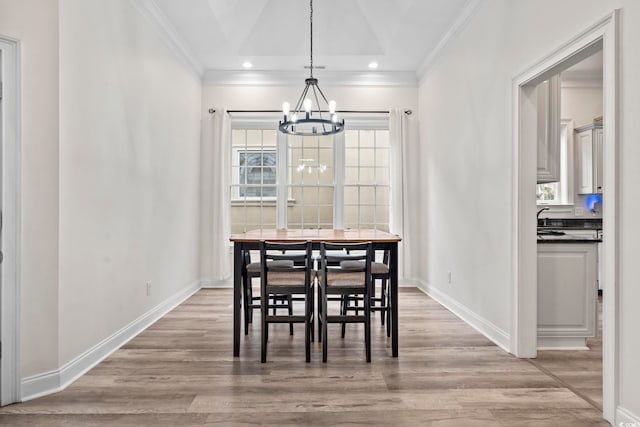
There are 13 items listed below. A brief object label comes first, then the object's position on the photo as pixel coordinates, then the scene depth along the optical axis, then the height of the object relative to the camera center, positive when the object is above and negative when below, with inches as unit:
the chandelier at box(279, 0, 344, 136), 150.7 +35.6
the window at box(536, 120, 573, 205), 230.7 +18.9
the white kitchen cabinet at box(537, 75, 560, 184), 132.5 +23.2
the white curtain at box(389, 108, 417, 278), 237.3 +19.3
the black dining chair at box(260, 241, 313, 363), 123.2 -18.7
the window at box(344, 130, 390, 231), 248.7 +24.2
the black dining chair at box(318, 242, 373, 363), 123.4 -19.1
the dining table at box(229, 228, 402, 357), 128.4 -9.2
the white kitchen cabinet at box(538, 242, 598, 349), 131.4 -22.1
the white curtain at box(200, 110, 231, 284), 235.1 +12.4
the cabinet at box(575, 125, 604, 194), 221.9 +32.2
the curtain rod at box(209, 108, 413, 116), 237.9 +60.4
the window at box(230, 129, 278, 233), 248.1 +28.7
